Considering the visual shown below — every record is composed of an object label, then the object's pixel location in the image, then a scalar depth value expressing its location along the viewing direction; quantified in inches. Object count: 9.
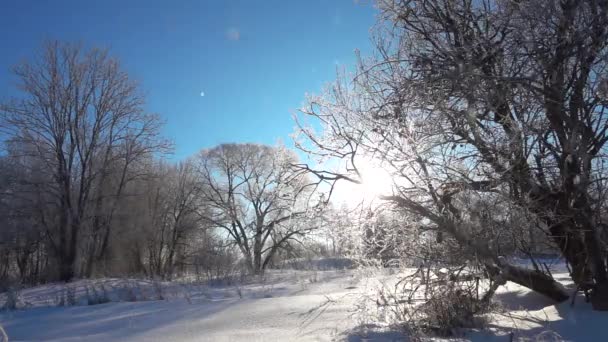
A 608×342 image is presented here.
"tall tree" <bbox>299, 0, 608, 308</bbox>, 175.5
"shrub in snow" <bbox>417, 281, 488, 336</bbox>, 181.6
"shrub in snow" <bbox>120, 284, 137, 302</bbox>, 315.9
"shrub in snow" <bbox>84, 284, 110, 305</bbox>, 303.9
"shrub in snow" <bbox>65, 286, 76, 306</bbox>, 309.4
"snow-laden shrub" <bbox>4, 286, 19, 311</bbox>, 293.7
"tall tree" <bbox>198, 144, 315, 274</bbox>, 1191.6
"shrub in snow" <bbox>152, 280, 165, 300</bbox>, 321.5
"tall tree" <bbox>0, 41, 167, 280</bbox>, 708.7
